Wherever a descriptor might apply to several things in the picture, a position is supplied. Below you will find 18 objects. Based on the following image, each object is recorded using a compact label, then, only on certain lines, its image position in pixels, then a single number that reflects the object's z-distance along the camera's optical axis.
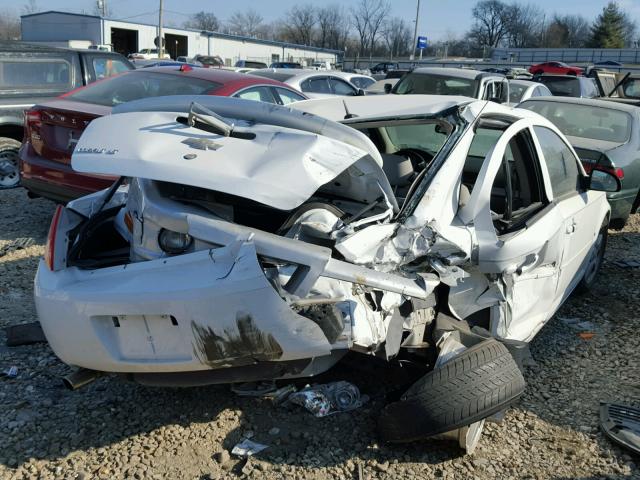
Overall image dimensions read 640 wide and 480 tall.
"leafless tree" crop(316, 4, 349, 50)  92.69
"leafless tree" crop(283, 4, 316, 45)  92.31
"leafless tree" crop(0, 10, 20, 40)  80.14
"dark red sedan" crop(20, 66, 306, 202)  5.50
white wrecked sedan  2.38
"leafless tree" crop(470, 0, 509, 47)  96.00
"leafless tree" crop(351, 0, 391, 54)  93.38
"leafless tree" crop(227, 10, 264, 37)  97.69
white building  51.50
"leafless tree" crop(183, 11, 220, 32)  95.25
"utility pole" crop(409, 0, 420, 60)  53.28
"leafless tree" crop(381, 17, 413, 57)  93.75
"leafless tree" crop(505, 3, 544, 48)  96.00
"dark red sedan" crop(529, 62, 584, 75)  33.09
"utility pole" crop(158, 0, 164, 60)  39.38
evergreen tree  75.38
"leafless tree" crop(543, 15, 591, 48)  91.88
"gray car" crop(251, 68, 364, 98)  11.08
